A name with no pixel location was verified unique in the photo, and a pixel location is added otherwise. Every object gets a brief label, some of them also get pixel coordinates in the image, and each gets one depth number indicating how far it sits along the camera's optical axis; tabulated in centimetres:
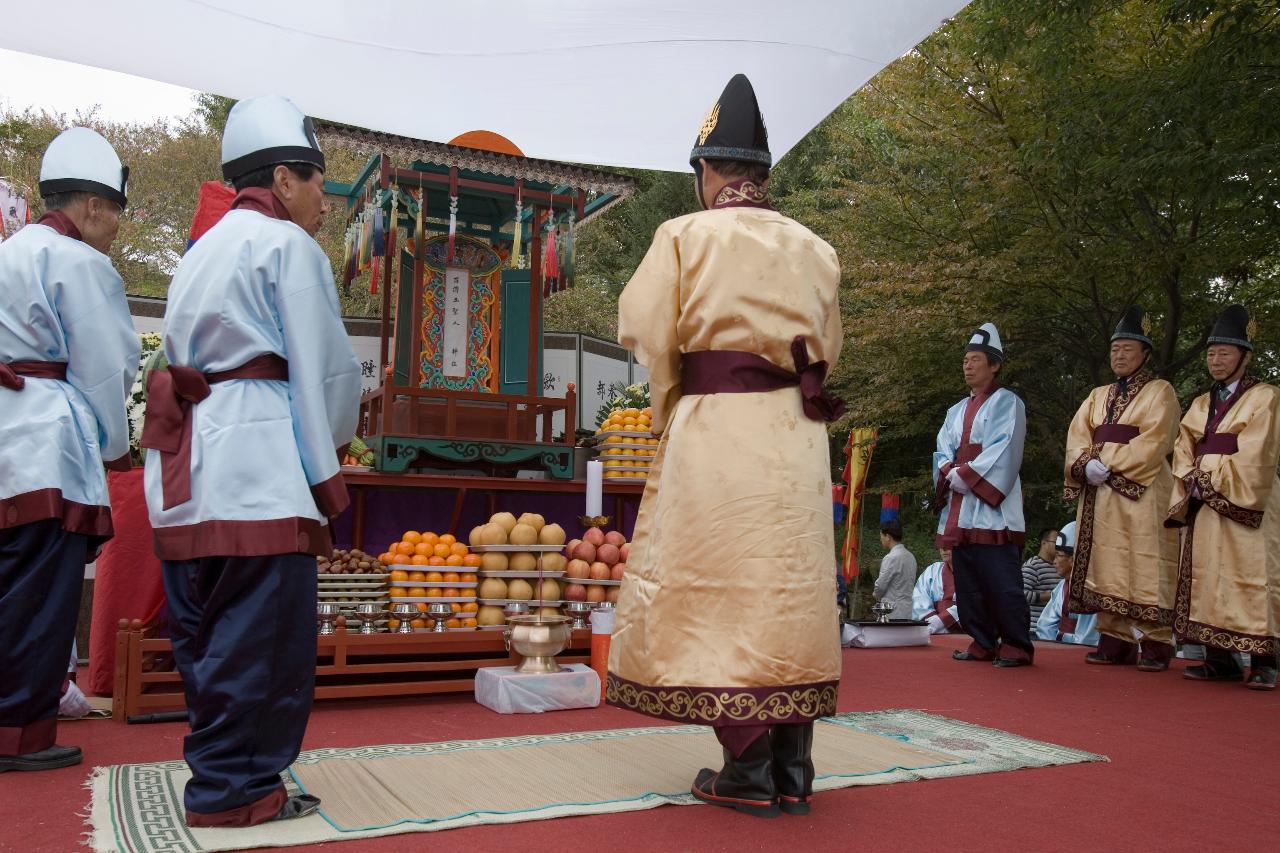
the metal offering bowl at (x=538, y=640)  465
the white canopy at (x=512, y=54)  479
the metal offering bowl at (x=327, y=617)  472
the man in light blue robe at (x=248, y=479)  260
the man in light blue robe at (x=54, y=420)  327
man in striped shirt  926
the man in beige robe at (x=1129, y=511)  630
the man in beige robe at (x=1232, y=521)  573
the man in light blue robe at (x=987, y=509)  638
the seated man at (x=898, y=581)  878
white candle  561
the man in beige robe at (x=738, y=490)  282
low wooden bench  423
